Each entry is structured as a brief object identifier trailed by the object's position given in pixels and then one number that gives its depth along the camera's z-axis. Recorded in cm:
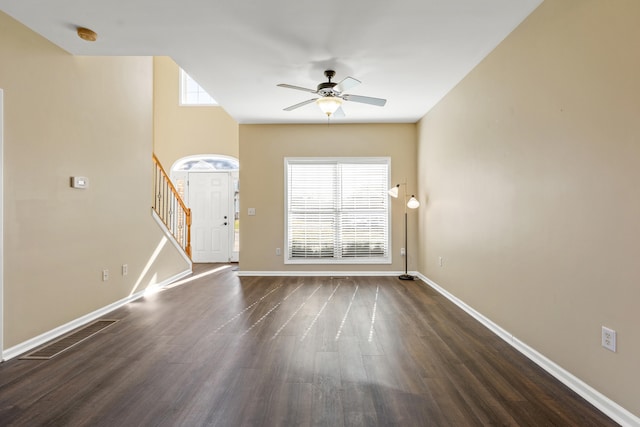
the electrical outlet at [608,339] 188
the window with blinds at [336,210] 591
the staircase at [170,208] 553
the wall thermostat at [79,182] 331
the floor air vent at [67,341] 270
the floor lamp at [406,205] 540
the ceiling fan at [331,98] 360
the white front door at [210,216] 761
